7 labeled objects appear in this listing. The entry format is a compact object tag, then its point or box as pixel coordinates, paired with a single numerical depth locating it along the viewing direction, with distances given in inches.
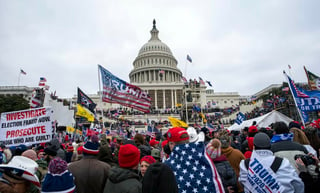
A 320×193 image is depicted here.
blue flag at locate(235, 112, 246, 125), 575.0
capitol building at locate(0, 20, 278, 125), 2910.9
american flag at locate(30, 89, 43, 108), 476.5
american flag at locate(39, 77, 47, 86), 847.4
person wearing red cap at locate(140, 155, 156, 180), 147.1
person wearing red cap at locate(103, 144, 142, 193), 112.3
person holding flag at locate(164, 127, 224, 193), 120.2
